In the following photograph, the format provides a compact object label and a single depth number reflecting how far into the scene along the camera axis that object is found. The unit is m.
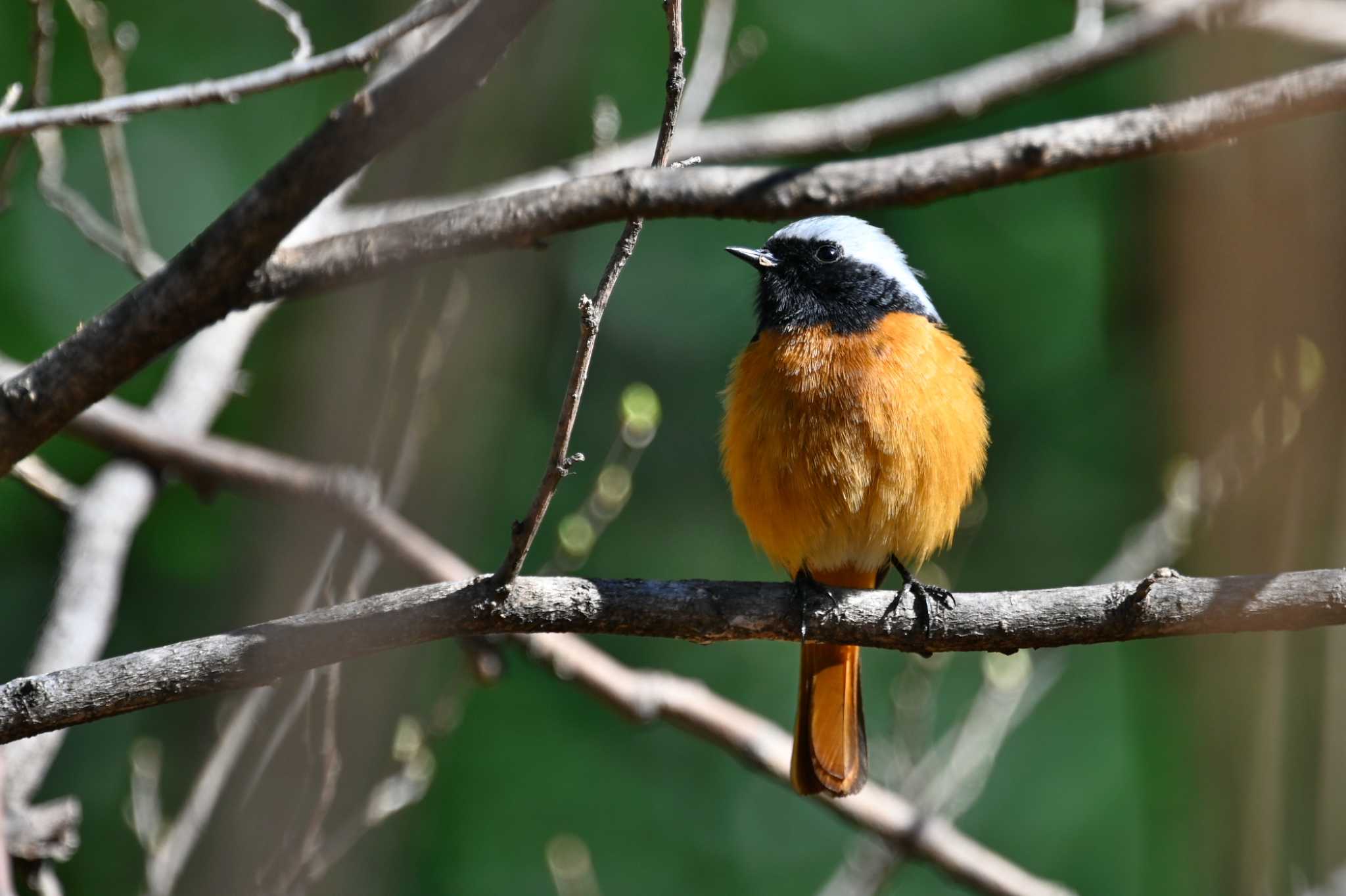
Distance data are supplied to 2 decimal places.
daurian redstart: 7.51
